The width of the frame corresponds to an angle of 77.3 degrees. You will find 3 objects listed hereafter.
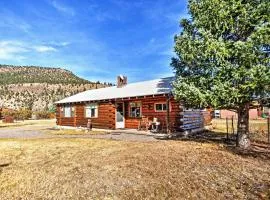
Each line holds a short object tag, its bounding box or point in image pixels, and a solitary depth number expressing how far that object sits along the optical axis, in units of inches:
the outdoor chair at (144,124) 577.3
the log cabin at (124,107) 536.3
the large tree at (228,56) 316.9
